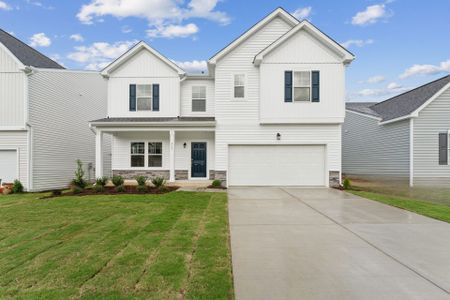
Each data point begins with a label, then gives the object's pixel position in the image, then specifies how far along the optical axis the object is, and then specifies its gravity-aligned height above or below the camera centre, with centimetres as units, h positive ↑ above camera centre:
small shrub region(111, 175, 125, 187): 1288 -137
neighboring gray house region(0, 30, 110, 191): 1498 +185
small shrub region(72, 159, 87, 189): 1284 -144
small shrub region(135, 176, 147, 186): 1280 -134
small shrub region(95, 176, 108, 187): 1321 -143
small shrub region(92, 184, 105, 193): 1268 -170
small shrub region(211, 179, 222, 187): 1410 -155
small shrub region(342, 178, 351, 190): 1431 -158
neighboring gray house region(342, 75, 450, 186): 1506 +90
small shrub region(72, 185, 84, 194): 1250 -173
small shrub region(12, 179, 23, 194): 1418 -185
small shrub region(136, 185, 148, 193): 1251 -167
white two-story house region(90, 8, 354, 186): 1445 +232
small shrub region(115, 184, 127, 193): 1254 -168
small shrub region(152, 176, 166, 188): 1309 -142
